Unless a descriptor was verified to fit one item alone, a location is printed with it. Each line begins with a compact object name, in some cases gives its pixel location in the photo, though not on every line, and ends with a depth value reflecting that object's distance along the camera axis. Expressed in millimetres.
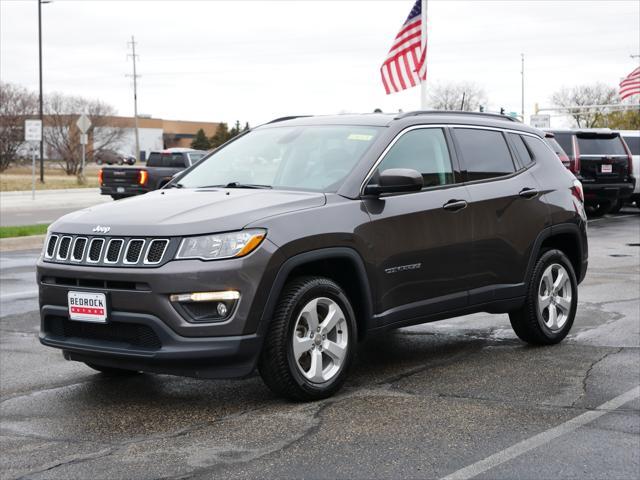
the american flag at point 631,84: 42531
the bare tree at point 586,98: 93038
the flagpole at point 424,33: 22719
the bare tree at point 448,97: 84912
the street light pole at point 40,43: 48750
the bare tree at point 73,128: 65000
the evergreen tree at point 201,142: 112819
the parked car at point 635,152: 25125
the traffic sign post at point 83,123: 36500
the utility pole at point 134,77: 92512
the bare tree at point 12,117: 63594
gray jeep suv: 5527
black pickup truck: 28266
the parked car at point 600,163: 22641
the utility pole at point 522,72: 95025
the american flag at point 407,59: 22234
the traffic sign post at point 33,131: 32625
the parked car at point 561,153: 15684
